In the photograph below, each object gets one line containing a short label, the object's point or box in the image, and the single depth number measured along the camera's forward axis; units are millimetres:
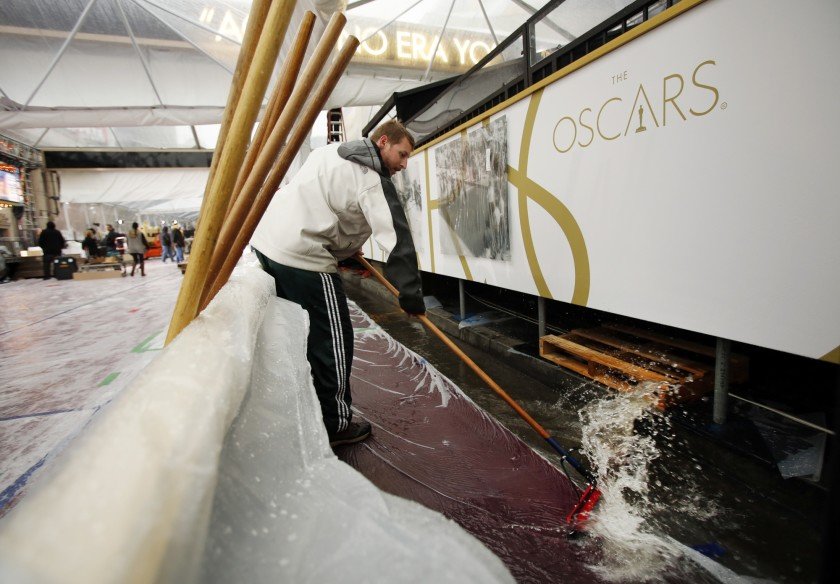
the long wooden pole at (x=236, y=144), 922
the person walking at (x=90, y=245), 14016
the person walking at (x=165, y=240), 19859
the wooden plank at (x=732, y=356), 2375
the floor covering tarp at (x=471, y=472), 1513
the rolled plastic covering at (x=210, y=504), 383
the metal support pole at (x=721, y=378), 2111
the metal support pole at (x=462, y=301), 4789
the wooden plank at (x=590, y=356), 2399
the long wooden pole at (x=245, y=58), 1124
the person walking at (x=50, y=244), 11391
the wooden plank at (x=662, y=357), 2330
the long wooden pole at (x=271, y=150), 1079
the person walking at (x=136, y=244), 11781
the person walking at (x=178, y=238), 17452
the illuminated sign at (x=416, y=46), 7656
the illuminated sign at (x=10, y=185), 12452
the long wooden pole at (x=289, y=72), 1201
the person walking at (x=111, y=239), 15562
